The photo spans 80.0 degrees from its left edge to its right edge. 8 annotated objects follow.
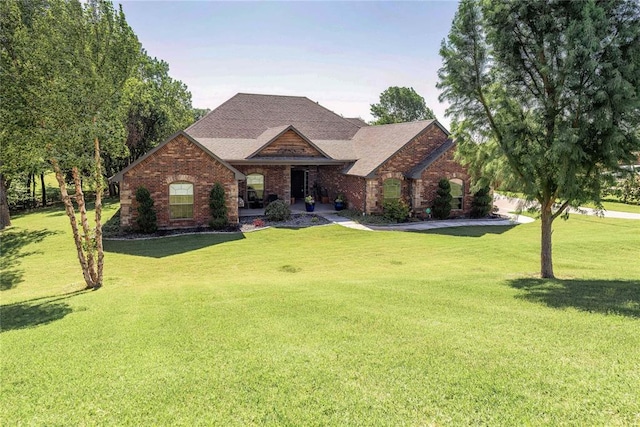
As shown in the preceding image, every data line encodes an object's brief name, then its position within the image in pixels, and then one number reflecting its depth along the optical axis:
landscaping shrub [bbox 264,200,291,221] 20.59
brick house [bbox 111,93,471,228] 18.59
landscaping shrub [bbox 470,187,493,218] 23.30
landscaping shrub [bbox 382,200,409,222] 21.55
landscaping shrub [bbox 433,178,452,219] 22.31
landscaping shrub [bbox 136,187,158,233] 17.73
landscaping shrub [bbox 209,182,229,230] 19.00
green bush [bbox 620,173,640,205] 25.83
